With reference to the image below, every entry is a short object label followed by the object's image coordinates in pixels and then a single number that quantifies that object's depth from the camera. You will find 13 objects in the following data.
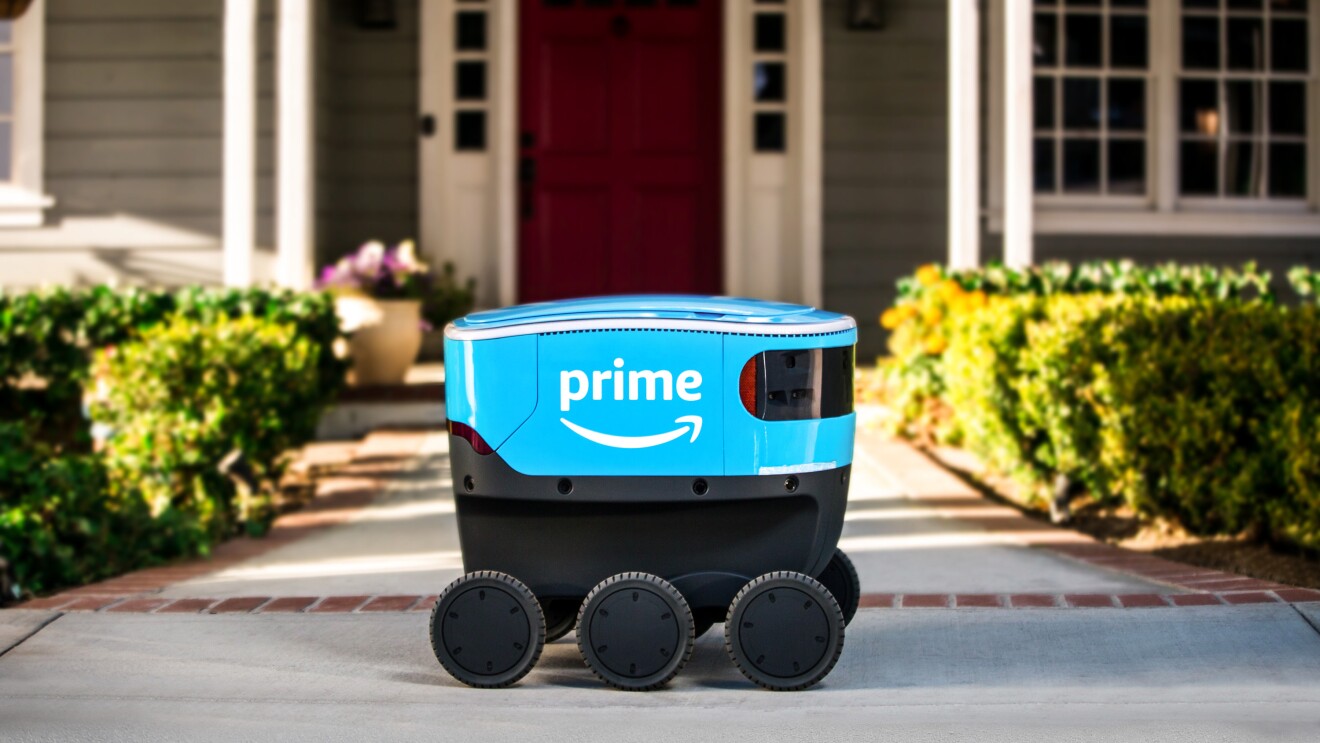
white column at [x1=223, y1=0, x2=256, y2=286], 8.94
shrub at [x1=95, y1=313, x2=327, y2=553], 6.65
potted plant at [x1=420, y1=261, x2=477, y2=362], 10.02
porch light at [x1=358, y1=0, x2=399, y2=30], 10.33
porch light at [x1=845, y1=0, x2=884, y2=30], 10.32
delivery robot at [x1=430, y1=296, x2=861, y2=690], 3.61
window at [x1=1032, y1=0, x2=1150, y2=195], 10.71
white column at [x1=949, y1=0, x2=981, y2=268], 8.93
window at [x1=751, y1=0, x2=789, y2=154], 10.59
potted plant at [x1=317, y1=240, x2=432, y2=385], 9.30
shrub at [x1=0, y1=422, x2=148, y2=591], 5.49
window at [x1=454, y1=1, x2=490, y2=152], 10.55
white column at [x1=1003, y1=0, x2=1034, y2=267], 8.84
